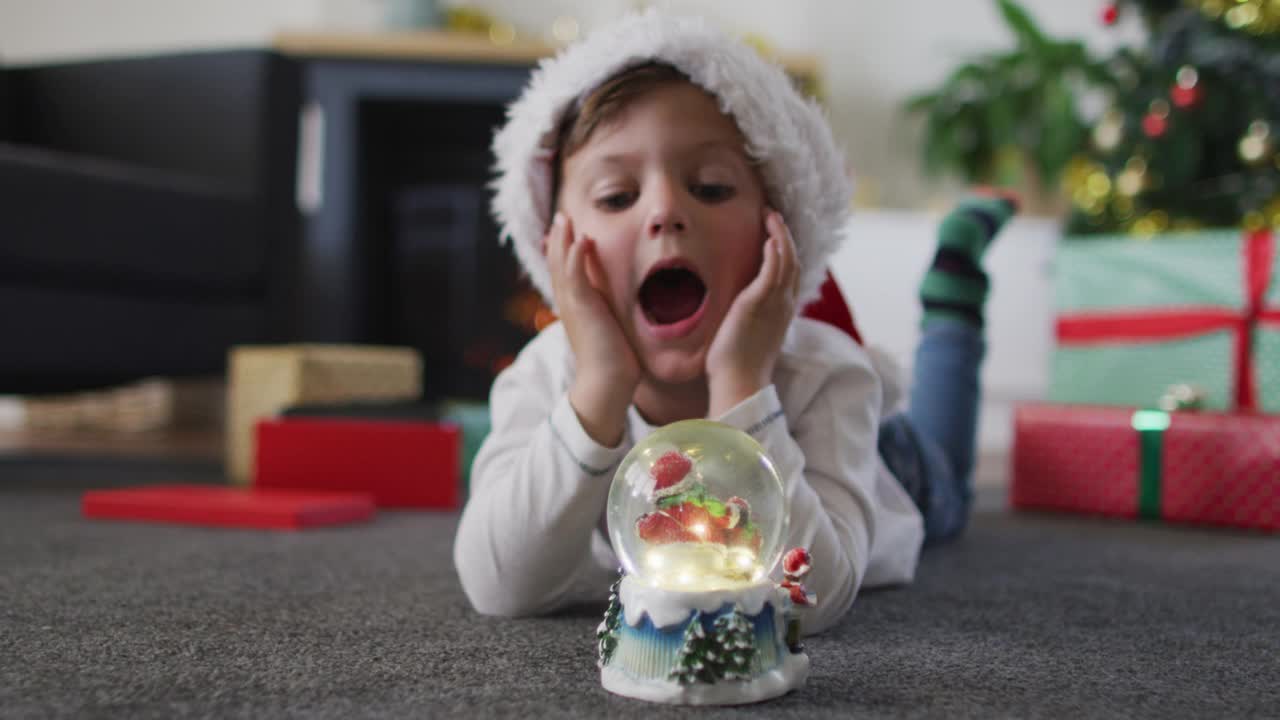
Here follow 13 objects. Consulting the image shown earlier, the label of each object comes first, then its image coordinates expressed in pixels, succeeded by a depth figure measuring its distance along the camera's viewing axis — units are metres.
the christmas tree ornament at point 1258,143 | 1.76
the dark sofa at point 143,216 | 1.53
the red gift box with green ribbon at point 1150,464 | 1.31
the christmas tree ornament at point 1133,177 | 1.88
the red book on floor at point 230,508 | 1.19
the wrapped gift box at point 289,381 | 1.63
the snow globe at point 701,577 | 0.52
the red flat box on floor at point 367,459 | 1.42
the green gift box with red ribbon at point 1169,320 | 1.54
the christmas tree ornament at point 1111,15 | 1.82
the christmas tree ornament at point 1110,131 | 1.96
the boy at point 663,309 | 0.69
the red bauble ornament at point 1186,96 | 1.77
